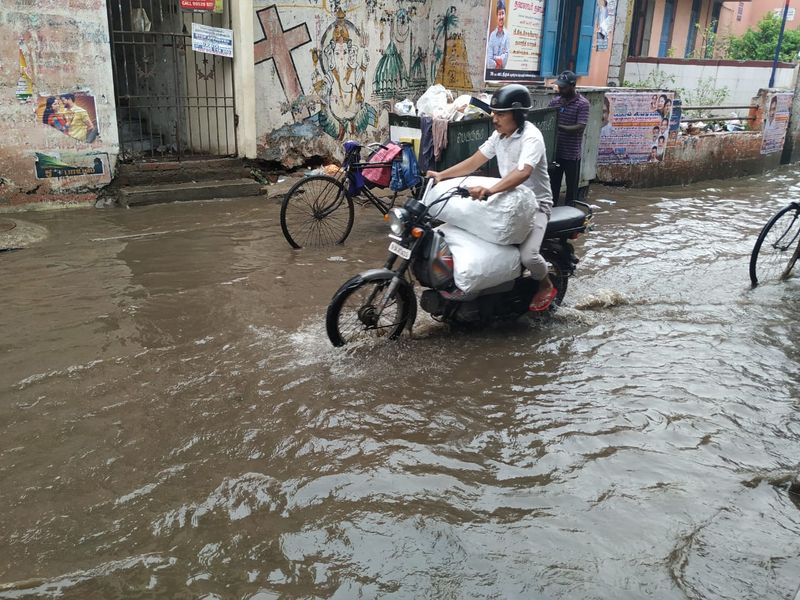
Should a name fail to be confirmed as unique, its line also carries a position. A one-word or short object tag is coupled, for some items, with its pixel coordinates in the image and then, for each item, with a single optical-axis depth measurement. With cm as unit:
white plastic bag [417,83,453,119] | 825
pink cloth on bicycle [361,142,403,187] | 754
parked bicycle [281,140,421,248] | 734
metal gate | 1012
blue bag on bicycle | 760
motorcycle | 475
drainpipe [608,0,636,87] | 1493
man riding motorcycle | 477
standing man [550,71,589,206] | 882
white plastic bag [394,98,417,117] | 849
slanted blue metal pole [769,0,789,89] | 1657
